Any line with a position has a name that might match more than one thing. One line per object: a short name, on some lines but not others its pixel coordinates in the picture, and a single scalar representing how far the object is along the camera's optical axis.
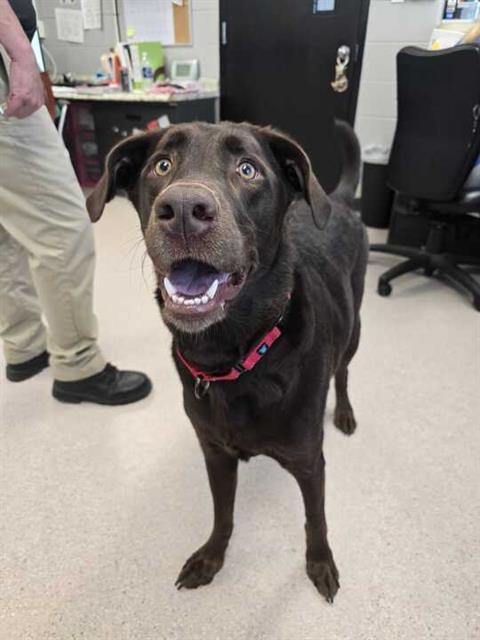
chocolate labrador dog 0.71
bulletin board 3.72
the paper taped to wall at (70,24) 4.16
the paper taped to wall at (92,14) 4.00
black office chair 1.96
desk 3.48
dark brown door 3.17
